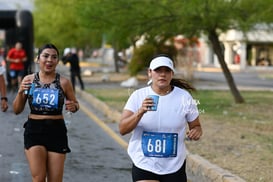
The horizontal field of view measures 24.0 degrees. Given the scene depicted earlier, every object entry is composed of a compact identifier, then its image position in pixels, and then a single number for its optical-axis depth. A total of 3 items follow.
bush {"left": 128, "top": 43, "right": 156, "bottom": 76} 32.62
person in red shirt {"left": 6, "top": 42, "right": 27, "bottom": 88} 20.44
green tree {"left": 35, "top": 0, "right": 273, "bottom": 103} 16.19
